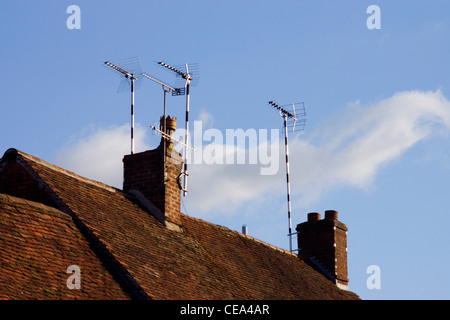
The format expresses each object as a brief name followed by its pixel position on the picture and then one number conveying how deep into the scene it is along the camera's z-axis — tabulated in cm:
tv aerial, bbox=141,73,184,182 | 2163
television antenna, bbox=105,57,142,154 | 2310
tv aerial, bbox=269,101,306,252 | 2827
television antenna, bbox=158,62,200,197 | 2247
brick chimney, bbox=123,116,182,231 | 2123
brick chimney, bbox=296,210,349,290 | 2702
